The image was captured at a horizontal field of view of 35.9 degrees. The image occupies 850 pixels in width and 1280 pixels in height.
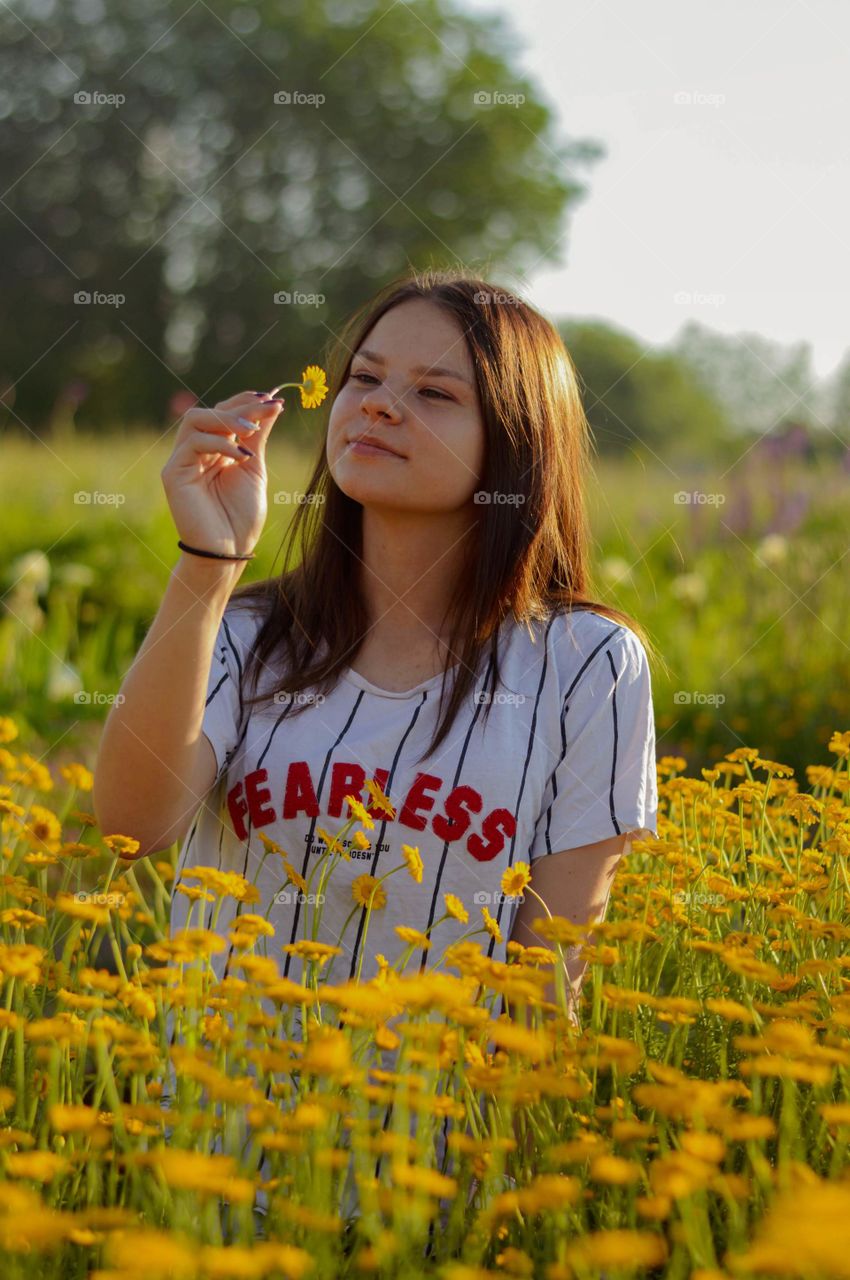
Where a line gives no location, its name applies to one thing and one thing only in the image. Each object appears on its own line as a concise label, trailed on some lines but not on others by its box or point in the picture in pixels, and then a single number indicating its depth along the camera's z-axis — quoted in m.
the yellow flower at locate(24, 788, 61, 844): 2.06
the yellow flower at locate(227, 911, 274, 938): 1.43
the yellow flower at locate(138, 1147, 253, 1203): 0.95
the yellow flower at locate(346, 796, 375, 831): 1.72
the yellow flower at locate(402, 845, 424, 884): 1.68
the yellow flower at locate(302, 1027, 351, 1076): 1.10
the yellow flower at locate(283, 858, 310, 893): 1.72
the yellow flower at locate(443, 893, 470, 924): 1.69
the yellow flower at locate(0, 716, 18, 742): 2.36
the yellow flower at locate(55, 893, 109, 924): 1.42
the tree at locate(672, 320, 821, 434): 28.87
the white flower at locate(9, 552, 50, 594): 4.61
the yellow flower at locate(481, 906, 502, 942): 1.71
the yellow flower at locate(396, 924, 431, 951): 1.47
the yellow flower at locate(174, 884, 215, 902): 1.65
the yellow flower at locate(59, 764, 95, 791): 2.30
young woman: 2.04
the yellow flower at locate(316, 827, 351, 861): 1.77
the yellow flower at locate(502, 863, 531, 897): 1.79
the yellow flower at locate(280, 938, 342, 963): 1.45
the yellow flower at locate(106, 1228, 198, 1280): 0.84
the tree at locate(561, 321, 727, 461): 41.88
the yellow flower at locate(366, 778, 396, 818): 1.83
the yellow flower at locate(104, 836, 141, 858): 1.79
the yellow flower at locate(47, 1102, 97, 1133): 1.13
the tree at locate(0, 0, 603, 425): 25.33
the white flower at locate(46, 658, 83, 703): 4.67
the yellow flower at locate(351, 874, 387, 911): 1.74
